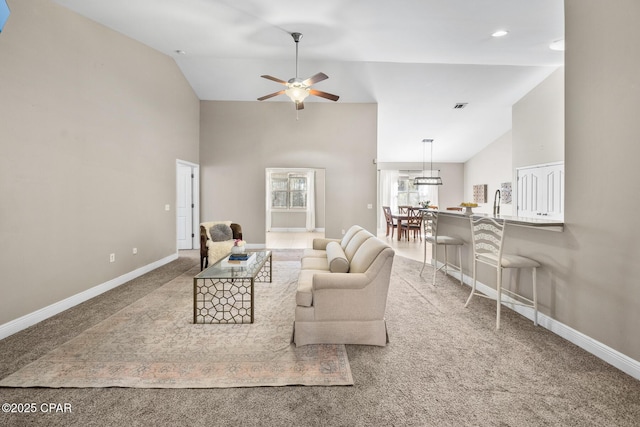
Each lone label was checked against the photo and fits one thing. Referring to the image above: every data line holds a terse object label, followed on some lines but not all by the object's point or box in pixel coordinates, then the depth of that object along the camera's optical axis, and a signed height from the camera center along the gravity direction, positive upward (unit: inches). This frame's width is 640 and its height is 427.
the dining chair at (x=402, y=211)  423.4 -4.6
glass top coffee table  117.3 -41.2
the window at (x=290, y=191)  432.1 +23.6
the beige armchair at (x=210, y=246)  189.2 -24.5
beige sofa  96.2 -31.6
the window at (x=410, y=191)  453.1 +25.2
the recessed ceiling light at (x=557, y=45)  160.2 +88.3
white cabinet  231.1 +14.1
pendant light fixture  367.5 +34.5
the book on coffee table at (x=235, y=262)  136.3 -24.9
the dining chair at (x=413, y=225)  326.3 -18.6
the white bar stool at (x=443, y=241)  165.6 -18.1
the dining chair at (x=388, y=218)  351.0 -12.0
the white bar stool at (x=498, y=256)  112.2 -19.1
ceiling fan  150.1 +62.5
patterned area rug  78.5 -44.4
